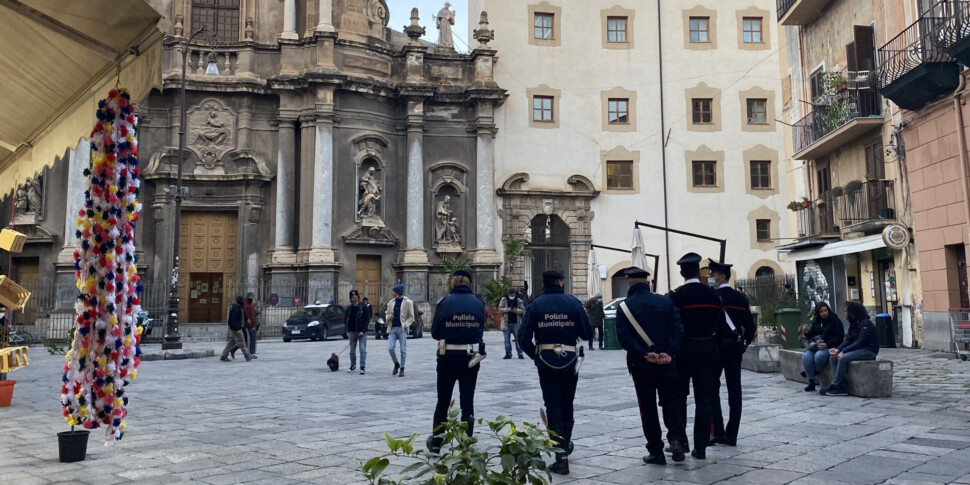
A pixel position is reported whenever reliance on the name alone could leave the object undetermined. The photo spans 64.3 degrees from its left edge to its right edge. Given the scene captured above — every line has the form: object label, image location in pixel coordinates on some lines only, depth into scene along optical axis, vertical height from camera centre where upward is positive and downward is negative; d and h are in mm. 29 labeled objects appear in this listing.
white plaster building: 34844 +8411
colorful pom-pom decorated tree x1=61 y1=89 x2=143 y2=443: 6922 +310
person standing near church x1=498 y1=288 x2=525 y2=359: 17641 +78
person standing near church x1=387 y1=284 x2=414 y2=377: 14062 +3
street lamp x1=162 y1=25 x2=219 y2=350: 21188 +447
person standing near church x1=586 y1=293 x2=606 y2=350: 21109 +109
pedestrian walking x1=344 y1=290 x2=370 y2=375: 15180 -123
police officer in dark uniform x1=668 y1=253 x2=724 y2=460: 6879 -282
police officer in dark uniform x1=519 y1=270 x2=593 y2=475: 6562 -251
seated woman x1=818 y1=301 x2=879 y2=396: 10344 -482
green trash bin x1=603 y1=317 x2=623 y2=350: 21234 -609
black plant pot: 6898 -1083
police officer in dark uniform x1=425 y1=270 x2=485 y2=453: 7375 -305
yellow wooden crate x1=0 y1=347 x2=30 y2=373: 10922 -491
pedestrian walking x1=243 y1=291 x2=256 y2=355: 18484 +12
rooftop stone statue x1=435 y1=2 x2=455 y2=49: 36512 +13732
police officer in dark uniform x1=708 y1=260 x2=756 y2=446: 7297 -321
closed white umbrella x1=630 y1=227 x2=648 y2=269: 18688 +1452
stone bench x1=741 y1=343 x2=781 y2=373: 13909 -823
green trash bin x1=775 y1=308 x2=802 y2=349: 16469 -281
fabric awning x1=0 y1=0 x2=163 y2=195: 5652 +2135
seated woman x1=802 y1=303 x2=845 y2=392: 10867 -437
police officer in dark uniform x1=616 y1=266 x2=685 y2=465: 6543 -362
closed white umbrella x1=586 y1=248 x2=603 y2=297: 23109 +1067
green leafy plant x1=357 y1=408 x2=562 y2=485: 3666 -692
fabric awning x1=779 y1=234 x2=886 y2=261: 18406 +1624
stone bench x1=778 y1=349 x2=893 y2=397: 10242 -900
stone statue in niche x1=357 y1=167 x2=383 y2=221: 31953 +5026
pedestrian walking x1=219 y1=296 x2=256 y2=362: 17484 -188
